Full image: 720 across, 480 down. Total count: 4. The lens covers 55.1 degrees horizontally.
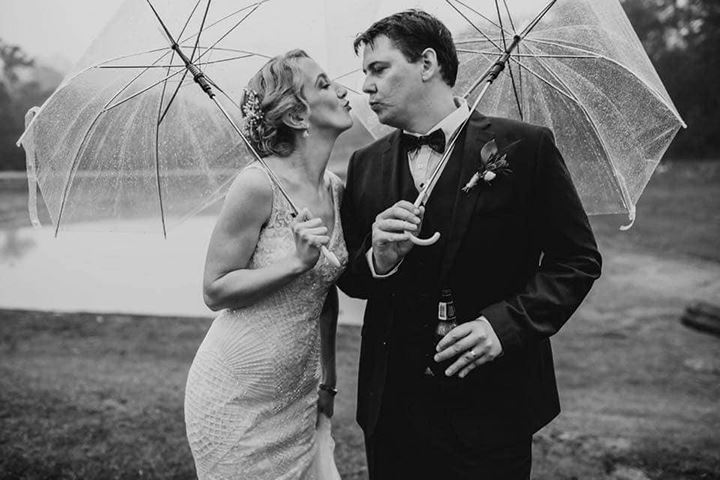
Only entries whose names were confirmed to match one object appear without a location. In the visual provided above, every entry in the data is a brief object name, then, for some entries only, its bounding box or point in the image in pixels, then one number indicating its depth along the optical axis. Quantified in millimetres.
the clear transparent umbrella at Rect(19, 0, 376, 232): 2502
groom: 2312
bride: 2553
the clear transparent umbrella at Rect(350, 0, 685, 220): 2555
